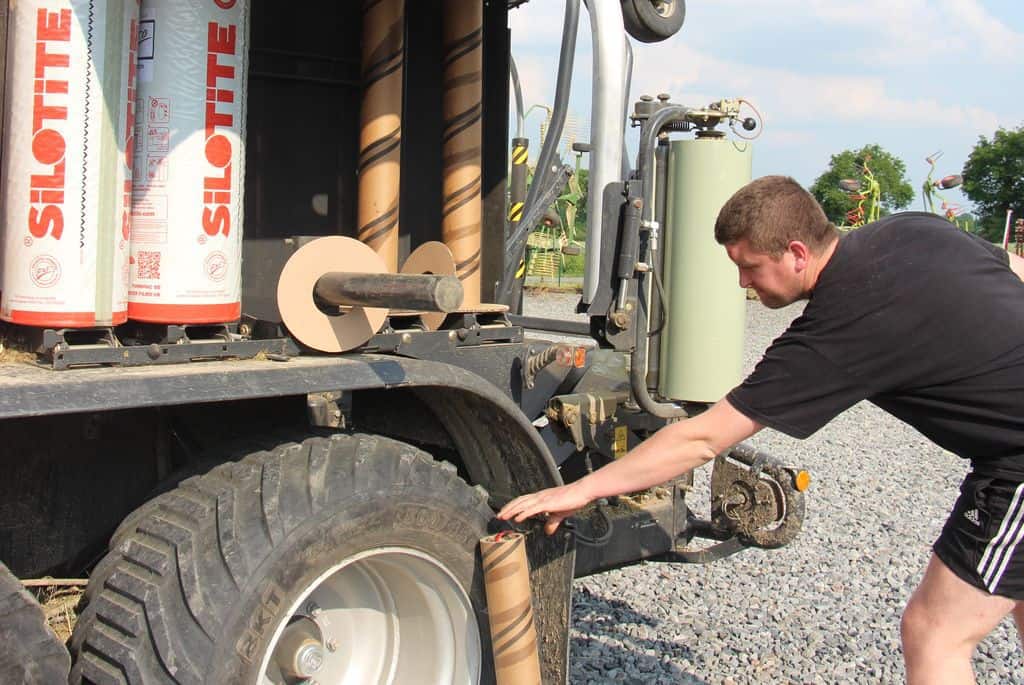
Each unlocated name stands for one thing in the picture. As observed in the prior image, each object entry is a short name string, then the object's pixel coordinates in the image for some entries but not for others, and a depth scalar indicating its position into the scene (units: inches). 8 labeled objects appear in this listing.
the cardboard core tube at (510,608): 108.3
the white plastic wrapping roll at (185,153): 93.3
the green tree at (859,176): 2014.3
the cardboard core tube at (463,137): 131.0
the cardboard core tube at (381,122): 120.7
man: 103.3
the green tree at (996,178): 1991.9
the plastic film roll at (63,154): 86.7
